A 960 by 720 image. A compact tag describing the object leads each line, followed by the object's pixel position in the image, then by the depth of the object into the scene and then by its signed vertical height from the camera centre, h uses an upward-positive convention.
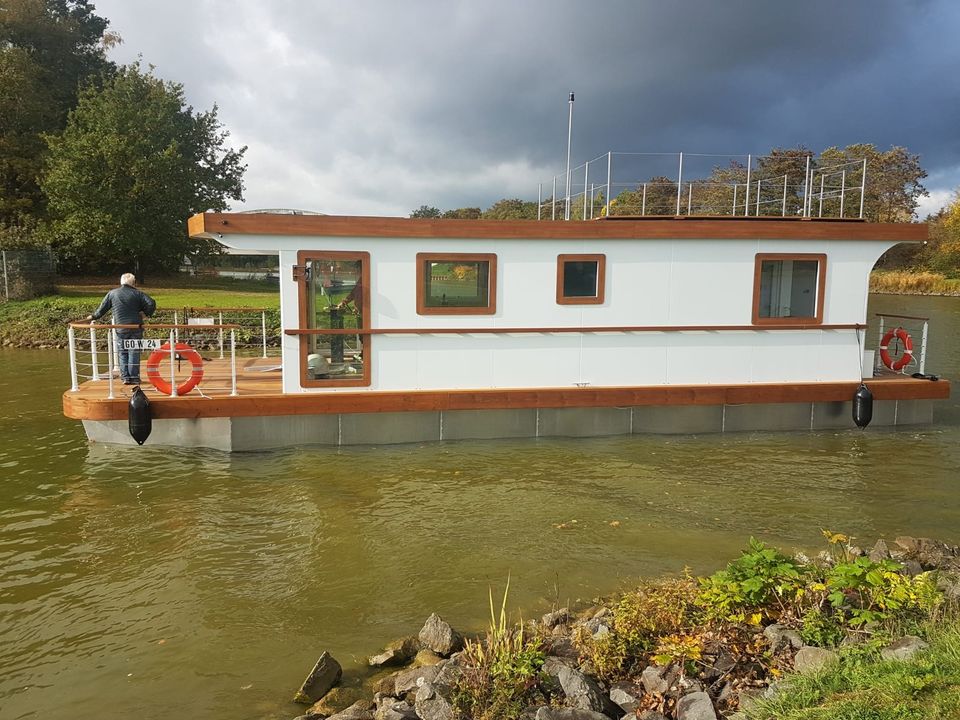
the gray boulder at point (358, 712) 4.09 -2.47
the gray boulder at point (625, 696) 4.02 -2.31
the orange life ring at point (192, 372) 9.23 -1.06
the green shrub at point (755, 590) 4.54 -1.92
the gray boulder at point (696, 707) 3.69 -2.17
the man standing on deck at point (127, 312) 9.60 -0.34
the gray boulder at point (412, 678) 4.36 -2.43
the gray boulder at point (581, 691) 3.94 -2.24
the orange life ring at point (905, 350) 11.50 -0.86
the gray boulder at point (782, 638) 4.20 -2.04
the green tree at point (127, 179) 31.20 +4.96
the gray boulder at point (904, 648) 3.81 -1.91
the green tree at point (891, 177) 56.69 +9.83
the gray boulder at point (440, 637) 4.94 -2.44
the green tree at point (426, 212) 101.31 +11.58
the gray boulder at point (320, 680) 4.50 -2.51
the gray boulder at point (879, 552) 5.99 -2.18
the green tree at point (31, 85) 32.12 +9.63
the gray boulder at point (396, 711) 3.97 -2.41
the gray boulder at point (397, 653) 4.91 -2.52
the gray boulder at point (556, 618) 5.28 -2.43
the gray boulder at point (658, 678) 4.03 -2.20
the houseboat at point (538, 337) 9.49 -0.62
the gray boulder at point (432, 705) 3.93 -2.33
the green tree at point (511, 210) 68.12 +8.92
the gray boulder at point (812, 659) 3.85 -2.00
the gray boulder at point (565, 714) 3.76 -2.25
